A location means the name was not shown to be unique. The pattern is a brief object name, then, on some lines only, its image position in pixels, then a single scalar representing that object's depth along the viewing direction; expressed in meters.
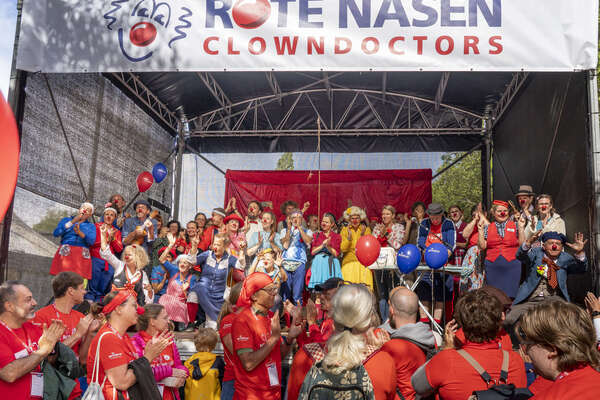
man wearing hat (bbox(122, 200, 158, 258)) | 8.10
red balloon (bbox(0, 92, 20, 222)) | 2.31
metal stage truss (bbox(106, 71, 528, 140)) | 11.80
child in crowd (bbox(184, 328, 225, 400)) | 4.54
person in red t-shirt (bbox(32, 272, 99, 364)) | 3.99
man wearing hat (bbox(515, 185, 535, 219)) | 7.68
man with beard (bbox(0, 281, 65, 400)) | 3.05
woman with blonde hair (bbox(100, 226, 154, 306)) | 6.88
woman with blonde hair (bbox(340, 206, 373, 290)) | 7.86
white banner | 6.05
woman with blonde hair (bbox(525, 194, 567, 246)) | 6.79
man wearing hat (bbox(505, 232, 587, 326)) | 6.29
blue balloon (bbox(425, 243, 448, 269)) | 6.73
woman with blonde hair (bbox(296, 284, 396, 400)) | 2.43
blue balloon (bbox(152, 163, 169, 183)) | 10.85
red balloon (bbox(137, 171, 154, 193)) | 10.14
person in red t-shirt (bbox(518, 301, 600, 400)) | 1.87
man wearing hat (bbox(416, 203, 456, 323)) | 7.27
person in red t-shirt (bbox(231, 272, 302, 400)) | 3.44
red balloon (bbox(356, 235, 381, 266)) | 6.90
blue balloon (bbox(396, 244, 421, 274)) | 6.72
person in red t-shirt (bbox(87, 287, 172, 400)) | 3.13
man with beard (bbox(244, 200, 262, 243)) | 9.14
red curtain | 12.40
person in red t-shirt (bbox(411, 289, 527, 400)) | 2.62
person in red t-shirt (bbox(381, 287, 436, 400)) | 3.05
